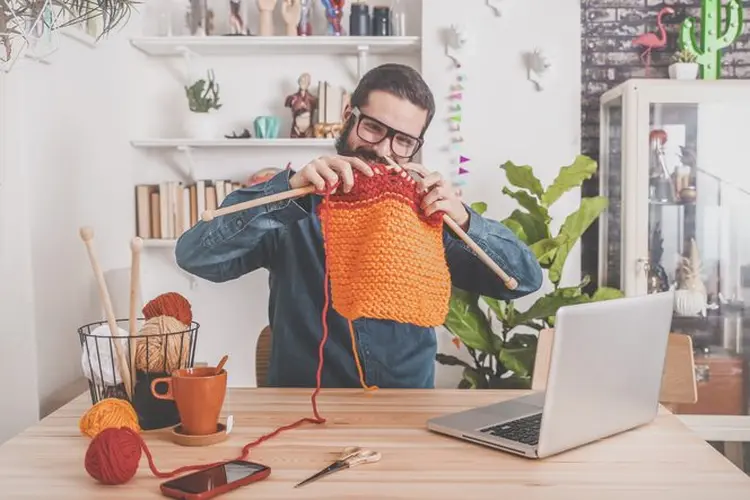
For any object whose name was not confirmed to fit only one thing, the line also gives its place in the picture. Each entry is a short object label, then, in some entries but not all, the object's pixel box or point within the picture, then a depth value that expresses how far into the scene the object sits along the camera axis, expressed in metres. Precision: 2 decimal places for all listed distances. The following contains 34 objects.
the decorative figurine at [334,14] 3.19
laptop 1.08
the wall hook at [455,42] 3.15
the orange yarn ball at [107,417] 1.16
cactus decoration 3.13
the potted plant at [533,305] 2.84
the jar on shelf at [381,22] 3.21
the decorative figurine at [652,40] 3.23
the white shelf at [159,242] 3.22
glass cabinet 3.02
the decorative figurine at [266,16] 3.22
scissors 1.01
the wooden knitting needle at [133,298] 1.18
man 1.63
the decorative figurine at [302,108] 3.21
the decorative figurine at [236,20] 3.21
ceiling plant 1.42
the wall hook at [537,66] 3.16
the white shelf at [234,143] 3.16
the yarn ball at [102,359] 1.23
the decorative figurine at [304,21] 3.22
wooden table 0.96
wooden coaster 1.14
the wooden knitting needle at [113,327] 1.18
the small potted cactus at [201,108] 3.22
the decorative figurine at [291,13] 3.20
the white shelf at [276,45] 3.16
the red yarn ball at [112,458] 0.96
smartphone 0.94
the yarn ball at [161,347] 1.24
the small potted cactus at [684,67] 3.06
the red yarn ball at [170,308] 1.32
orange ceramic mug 1.14
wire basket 1.22
